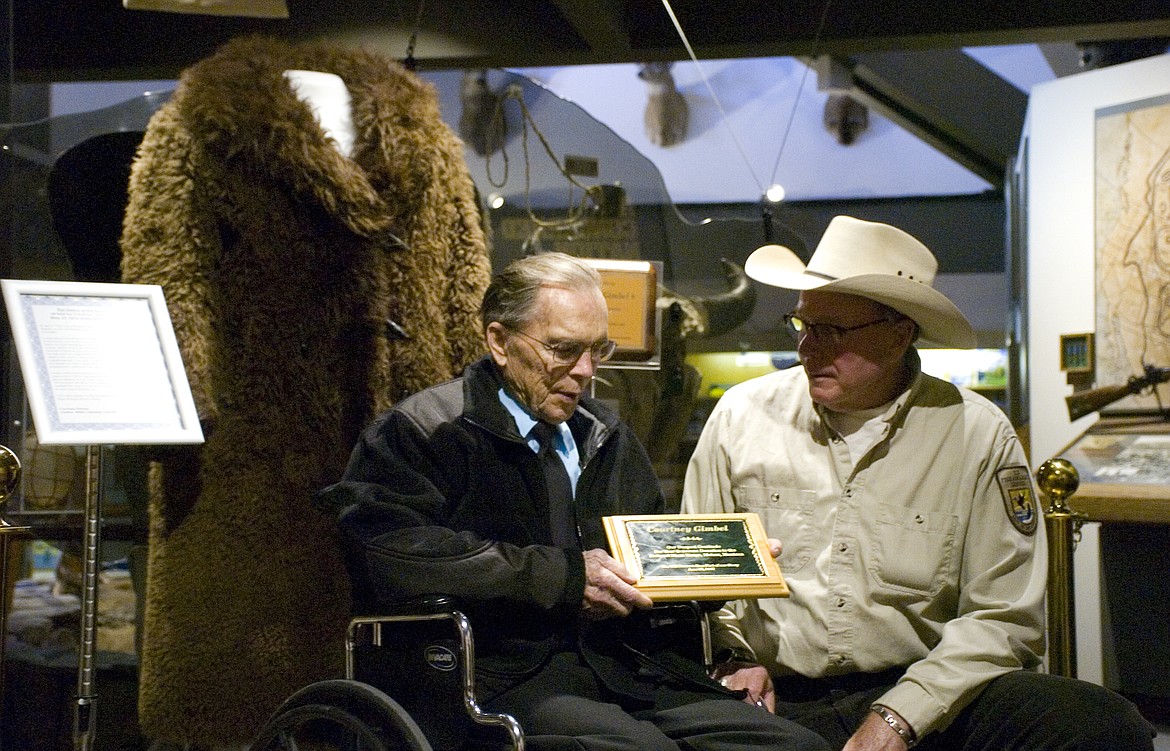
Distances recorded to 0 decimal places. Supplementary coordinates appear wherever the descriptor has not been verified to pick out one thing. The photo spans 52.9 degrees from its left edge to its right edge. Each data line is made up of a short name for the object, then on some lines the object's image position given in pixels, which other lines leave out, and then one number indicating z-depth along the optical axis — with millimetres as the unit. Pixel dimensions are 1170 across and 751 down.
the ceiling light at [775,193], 3898
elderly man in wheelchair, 2219
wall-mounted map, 4086
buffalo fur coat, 2900
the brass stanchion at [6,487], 2553
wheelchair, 2082
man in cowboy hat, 2426
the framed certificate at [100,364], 2422
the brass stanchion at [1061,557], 3207
